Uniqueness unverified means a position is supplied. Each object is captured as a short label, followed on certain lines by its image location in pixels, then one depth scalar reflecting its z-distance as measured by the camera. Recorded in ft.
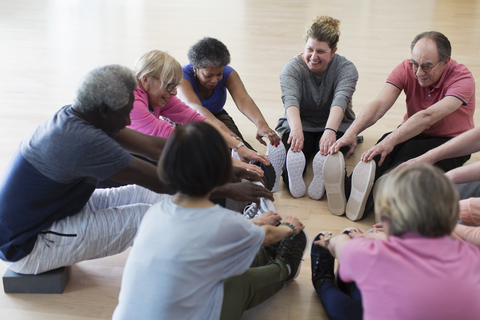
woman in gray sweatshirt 8.31
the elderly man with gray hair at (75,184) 5.31
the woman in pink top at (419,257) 3.75
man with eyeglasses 7.64
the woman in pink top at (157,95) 7.31
